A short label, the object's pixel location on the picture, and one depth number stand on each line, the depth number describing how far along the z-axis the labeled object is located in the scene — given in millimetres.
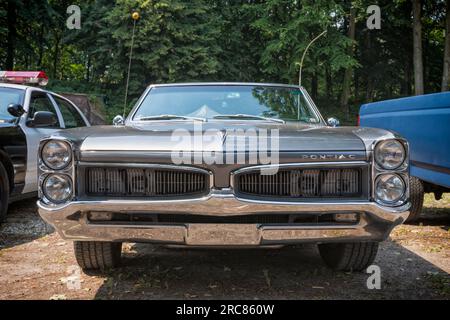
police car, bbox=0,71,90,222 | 5098
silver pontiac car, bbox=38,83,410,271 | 2805
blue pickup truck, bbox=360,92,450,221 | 4605
